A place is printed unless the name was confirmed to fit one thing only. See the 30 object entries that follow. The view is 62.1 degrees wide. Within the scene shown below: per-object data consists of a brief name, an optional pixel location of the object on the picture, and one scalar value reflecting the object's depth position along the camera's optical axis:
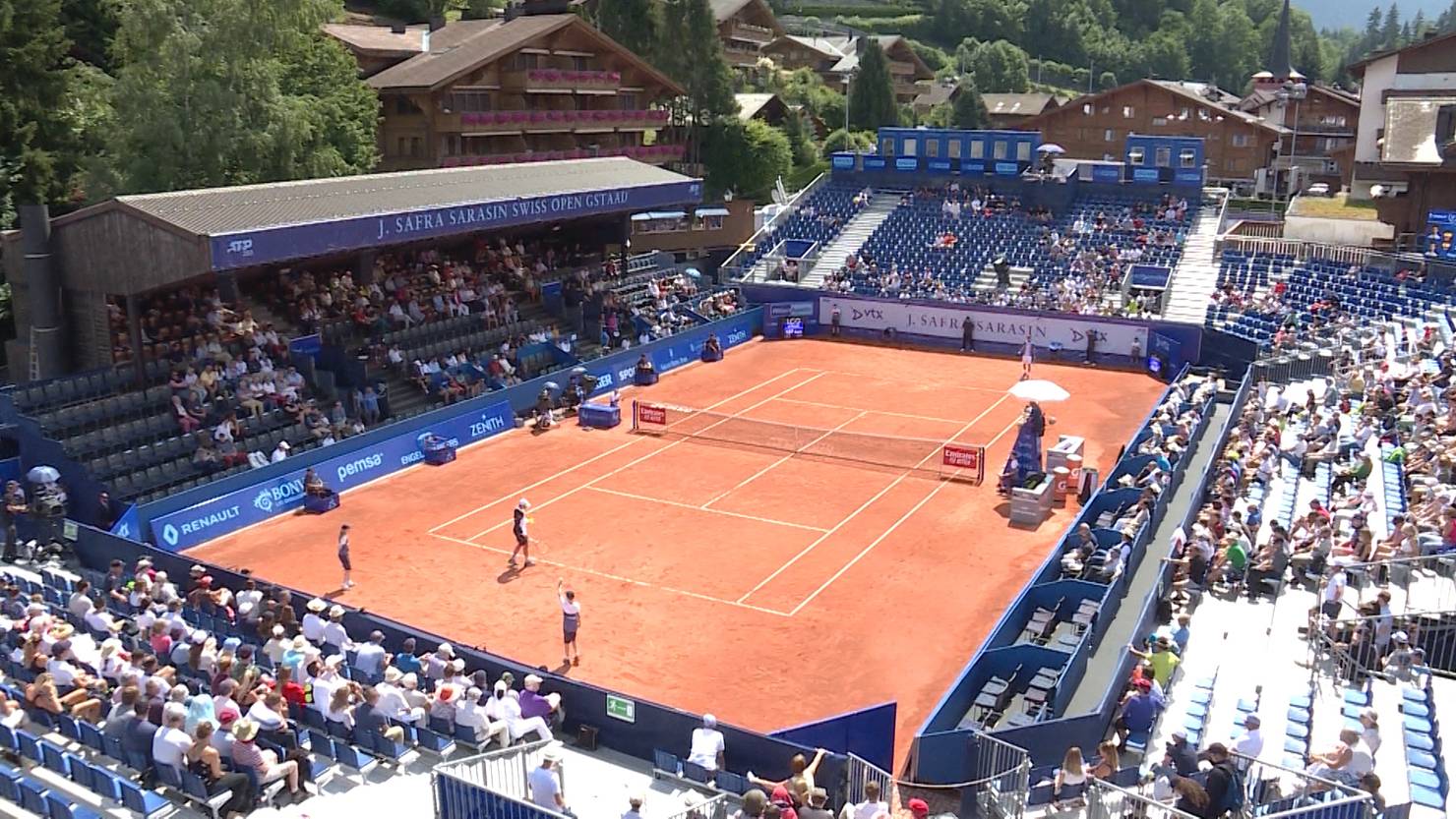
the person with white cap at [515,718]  16.20
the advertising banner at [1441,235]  44.44
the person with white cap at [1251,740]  14.81
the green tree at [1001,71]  146.62
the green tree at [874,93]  88.19
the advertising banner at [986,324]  44.84
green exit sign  16.62
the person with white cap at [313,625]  18.73
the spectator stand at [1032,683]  15.90
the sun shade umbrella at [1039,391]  30.30
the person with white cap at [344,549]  23.09
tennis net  31.02
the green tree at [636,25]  67.00
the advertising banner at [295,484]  25.95
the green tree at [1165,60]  179.75
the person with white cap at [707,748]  15.49
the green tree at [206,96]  38.03
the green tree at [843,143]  80.81
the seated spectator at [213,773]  14.33
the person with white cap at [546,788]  13.99
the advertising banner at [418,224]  29.08
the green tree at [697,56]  66.19
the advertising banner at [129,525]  24.44
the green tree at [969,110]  103.06
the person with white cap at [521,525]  24.16
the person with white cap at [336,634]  18.64
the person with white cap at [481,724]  16.14
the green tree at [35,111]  38.38
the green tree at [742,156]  67.69
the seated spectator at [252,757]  14.55
